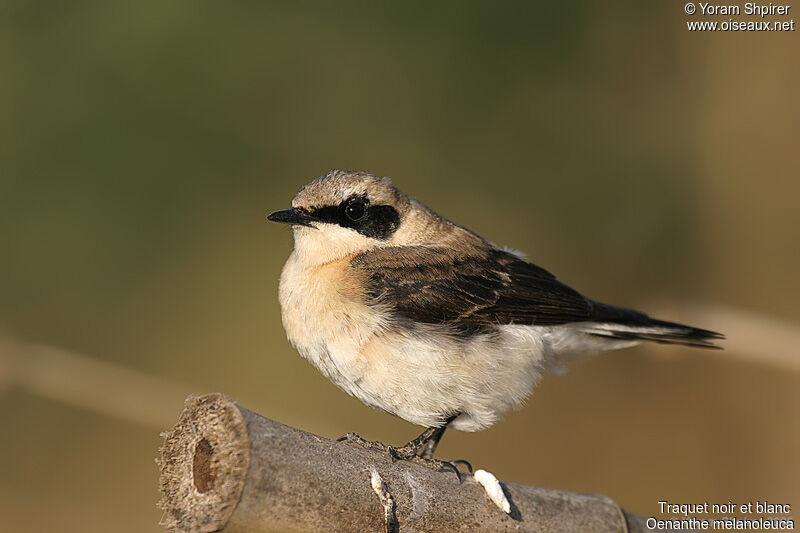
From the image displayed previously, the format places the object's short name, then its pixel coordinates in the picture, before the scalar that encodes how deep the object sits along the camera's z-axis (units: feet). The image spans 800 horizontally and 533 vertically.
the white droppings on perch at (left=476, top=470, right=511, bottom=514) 21.07
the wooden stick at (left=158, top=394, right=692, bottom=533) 16.56
